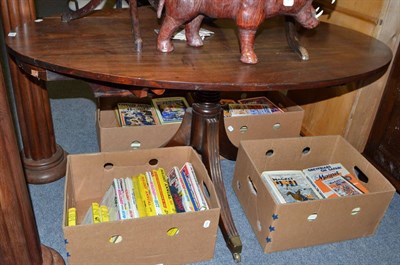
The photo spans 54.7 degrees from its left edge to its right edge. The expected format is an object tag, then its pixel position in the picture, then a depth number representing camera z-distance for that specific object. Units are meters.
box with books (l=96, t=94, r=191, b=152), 1.59
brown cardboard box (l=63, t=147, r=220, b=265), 1.12
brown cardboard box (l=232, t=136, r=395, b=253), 1.28
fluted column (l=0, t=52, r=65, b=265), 0.88
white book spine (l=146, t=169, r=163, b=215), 1.28
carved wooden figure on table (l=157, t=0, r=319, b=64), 0.98
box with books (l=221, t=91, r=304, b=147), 1.71
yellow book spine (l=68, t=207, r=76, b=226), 1.19
